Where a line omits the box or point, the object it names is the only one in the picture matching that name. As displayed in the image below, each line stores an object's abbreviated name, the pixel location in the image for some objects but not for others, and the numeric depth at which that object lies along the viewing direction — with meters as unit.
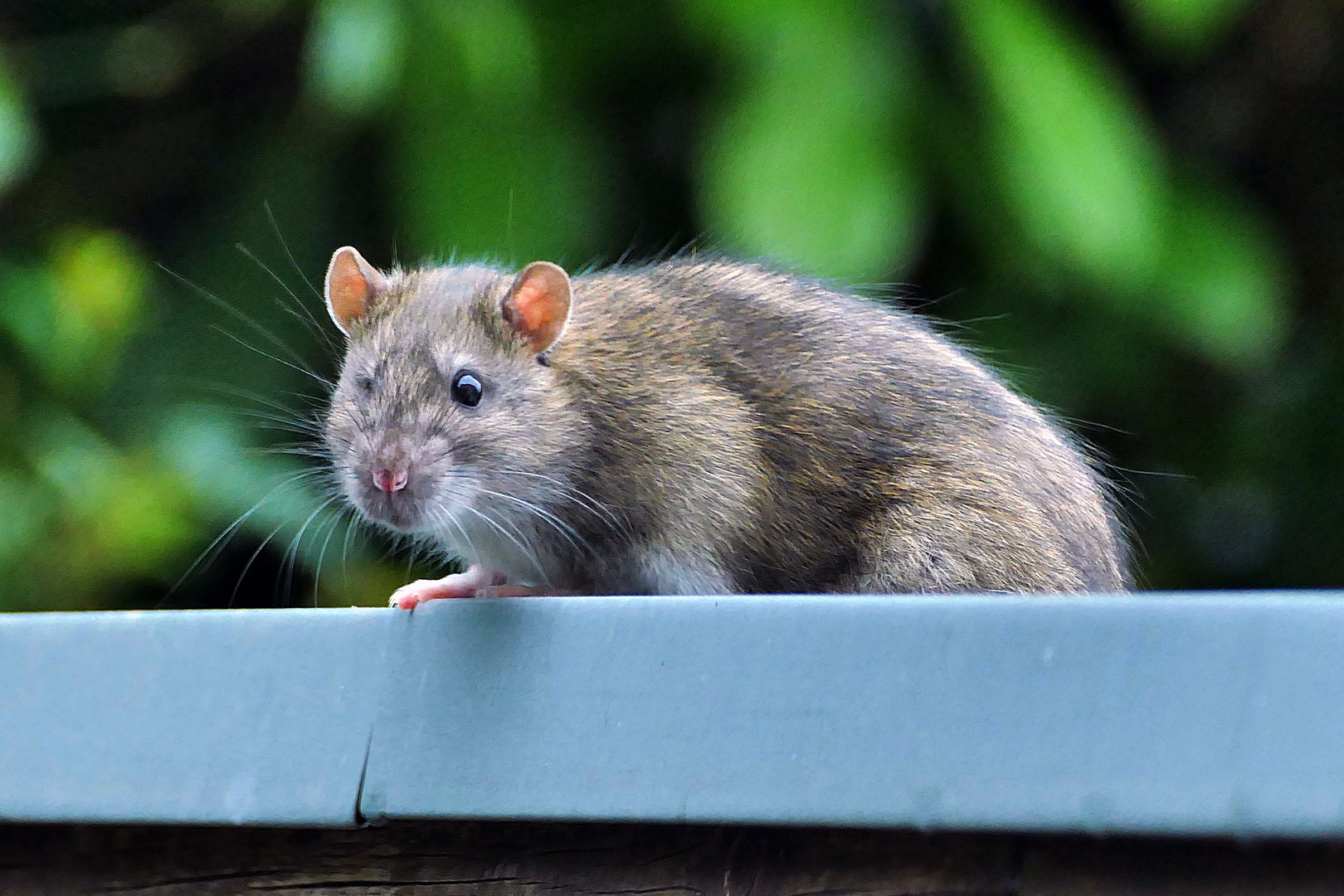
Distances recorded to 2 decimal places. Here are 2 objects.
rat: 5.66
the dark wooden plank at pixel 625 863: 3.24
